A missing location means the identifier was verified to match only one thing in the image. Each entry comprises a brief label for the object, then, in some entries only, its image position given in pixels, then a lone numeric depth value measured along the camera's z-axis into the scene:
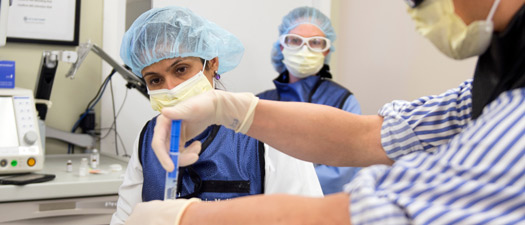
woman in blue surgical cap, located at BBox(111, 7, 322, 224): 1.42
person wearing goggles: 2.54
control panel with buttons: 1.83
